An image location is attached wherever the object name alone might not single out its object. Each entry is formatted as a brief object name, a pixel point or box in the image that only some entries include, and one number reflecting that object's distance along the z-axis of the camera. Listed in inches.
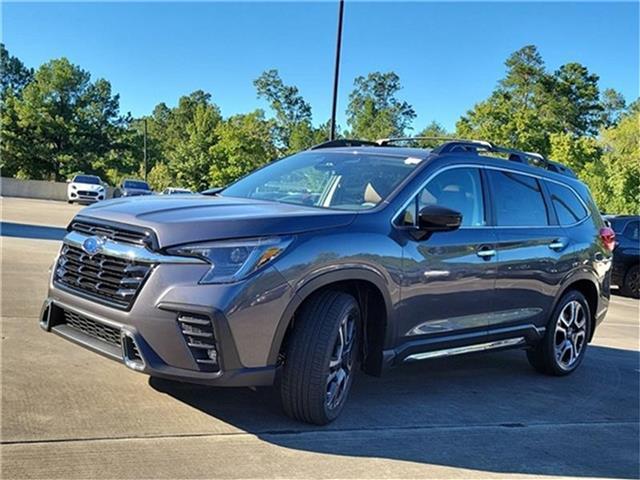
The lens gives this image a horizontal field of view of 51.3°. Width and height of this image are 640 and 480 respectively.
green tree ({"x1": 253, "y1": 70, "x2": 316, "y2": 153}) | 2119.8
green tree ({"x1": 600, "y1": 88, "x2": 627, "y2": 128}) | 3208.4
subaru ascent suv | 139.6
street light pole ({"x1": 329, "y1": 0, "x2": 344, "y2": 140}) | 701.3
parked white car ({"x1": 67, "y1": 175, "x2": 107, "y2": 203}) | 1315.2
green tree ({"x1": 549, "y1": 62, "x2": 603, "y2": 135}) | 2436.0
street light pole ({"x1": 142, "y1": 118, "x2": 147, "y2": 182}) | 2383.1
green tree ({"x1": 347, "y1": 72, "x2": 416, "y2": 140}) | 2920.8
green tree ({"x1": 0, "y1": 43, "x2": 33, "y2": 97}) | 3014.3
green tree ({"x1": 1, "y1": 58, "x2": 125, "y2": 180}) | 2078.0
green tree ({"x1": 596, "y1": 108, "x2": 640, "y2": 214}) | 1220.0
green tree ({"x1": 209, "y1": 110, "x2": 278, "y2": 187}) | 1999.3
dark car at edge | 535.5
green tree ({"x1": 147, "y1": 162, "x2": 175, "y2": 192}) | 2291.6
